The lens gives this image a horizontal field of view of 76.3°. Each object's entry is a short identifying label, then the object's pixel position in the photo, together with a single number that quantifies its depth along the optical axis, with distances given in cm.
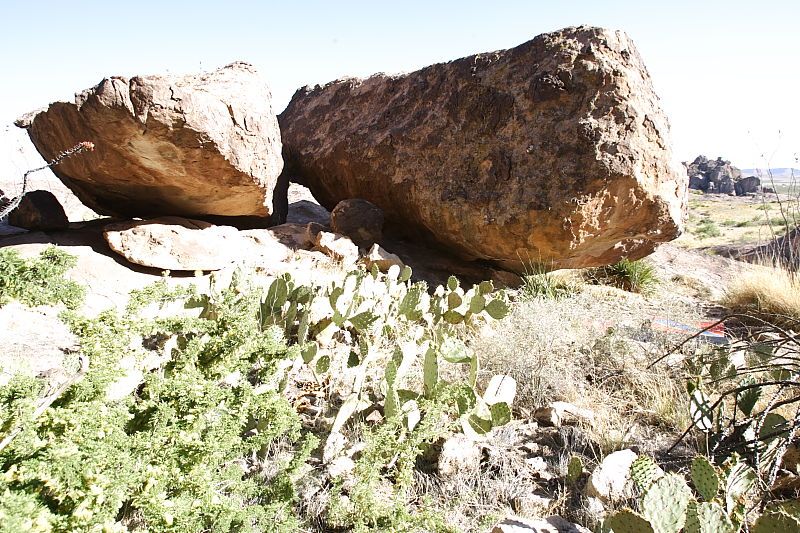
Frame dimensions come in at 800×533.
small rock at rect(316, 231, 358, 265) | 487
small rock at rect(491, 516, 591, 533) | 172
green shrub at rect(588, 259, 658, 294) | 699
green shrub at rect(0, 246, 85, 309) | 277
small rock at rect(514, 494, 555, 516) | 205
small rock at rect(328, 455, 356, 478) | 212
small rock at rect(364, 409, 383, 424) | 254
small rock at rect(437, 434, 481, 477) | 224
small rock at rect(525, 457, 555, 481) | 228
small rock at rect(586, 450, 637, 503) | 202
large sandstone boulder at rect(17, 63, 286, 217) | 353
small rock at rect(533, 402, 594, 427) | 267
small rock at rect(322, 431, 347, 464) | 222
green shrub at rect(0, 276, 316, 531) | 140
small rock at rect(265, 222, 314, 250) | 514
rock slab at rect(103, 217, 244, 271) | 415
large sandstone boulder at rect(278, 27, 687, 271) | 443
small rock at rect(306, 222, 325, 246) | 513
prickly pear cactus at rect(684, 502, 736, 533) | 144
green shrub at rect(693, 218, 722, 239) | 2055
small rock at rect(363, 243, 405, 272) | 481
